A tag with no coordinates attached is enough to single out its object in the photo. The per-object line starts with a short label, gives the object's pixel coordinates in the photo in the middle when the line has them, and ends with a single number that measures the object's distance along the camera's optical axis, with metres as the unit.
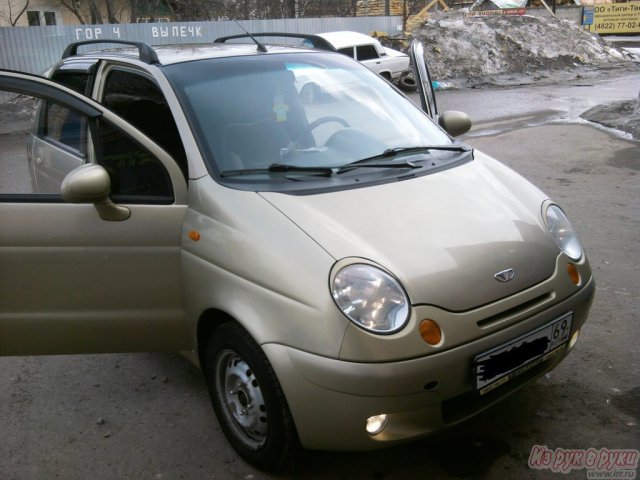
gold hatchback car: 2.34
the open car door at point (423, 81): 4.90
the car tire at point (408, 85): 14.40
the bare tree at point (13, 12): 22.75
